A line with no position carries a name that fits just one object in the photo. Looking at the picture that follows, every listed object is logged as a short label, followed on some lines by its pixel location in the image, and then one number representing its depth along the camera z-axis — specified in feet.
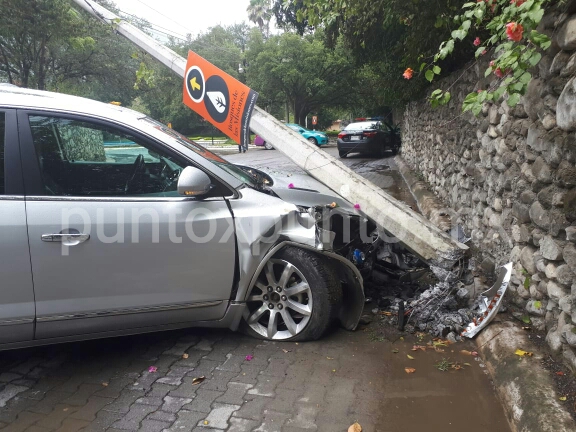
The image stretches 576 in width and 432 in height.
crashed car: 9.23
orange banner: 15.76
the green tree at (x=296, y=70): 103.19
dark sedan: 59.41
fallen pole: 13.14
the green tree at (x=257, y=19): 158.40
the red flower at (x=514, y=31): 7.98
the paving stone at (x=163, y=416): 8.64
